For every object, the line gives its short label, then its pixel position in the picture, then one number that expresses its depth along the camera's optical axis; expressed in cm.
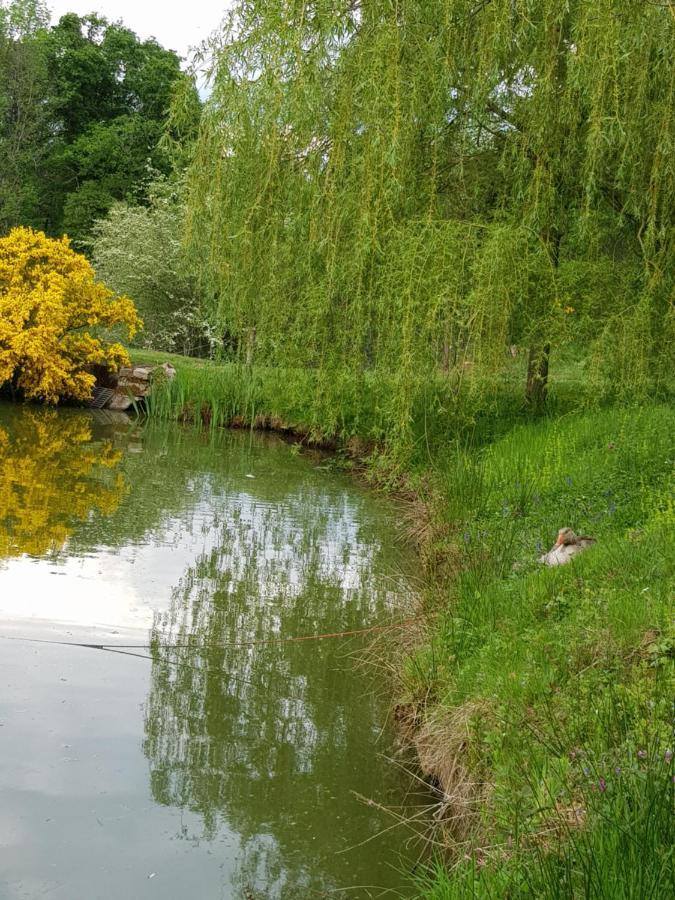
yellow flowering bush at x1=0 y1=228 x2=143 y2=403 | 1418
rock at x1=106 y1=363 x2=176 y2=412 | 1609
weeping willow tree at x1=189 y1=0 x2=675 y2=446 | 708
